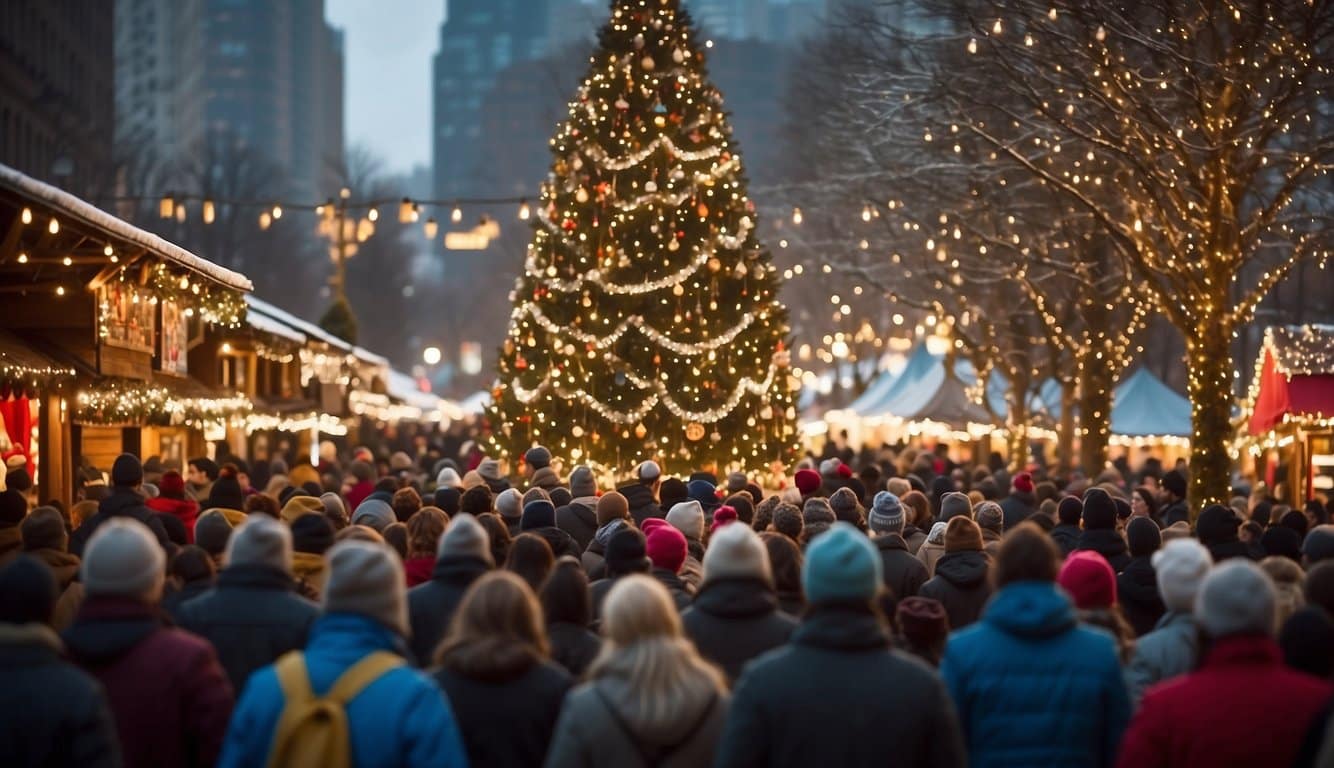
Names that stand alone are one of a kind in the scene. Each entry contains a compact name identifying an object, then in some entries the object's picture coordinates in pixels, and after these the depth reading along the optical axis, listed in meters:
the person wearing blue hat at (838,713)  5.88
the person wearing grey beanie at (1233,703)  5.98
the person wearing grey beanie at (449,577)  8.26
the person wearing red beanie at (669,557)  9.68
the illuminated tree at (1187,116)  18.38
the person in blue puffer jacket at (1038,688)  6.51
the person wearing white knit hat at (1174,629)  7.79
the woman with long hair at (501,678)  6.38
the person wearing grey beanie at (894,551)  11.59
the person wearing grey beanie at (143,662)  6.59
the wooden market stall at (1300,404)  25.30
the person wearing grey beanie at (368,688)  5.86
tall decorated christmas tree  24.58
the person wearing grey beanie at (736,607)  7.33
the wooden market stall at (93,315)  15.34
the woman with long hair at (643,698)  5.92
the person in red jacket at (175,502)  14.88
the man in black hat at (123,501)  12.98
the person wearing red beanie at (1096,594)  8.20
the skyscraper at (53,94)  54.91
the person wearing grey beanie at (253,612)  7.45
